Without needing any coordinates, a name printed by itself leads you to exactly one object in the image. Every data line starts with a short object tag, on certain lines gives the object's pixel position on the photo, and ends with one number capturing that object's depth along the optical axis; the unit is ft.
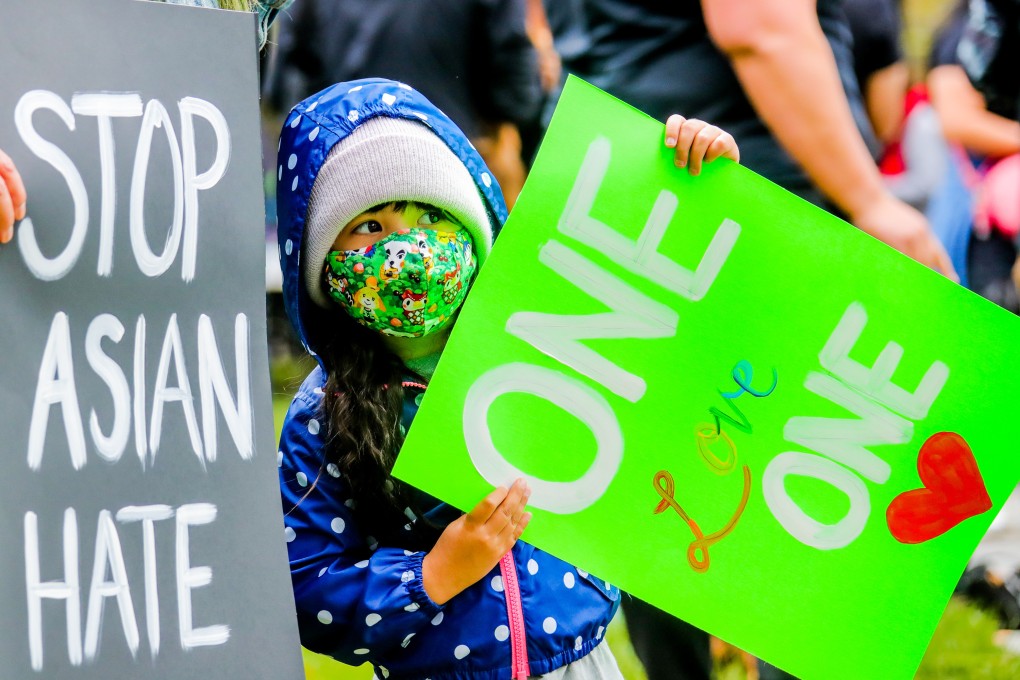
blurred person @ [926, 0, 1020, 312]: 16.79
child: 8.20
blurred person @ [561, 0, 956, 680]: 14.88
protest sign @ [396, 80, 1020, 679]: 7.91
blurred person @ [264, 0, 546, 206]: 14.42
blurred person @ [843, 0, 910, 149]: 16.01
